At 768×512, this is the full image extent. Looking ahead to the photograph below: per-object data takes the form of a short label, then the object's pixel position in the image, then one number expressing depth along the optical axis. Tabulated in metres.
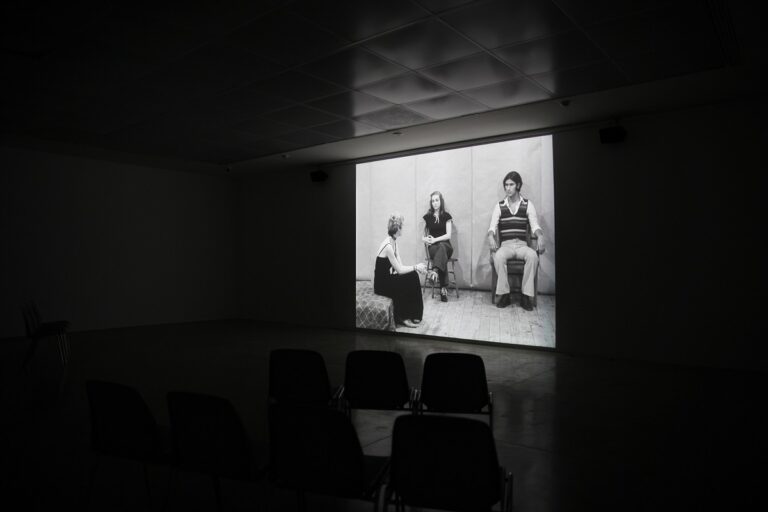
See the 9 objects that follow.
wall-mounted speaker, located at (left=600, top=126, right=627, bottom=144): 6.44
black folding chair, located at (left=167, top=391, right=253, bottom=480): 2.04
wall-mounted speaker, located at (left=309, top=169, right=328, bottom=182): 9.71
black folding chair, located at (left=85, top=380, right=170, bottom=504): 2.20
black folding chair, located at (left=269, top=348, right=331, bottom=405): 3.09
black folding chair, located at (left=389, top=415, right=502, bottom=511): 1.74
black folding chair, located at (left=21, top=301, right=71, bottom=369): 4.83
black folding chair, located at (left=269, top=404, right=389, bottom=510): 1.87
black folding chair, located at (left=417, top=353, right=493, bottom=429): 2.99
